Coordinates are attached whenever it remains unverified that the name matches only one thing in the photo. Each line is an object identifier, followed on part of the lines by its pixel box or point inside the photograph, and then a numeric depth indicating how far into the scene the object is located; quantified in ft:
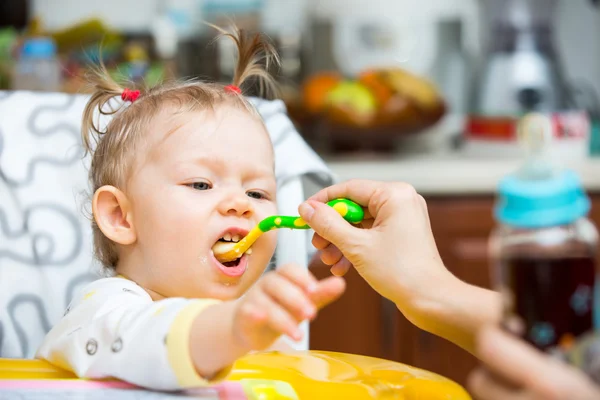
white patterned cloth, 4.32
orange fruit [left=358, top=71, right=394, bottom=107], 5.93
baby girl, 3.32
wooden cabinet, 5.51
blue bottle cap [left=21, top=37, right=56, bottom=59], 5.33
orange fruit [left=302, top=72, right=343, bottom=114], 6.11
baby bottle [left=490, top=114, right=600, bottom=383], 2.84
